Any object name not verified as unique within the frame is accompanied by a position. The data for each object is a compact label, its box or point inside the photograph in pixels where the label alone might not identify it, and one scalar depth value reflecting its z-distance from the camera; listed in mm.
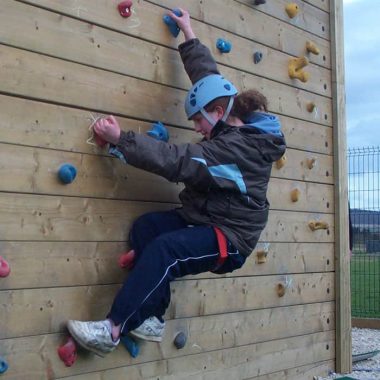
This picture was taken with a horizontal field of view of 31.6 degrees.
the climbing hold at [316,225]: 4434
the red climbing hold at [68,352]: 2795
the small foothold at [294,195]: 4273
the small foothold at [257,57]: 4047
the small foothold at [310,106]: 4492
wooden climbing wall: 2732
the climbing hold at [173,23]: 3433
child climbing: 2811
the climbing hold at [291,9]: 4363
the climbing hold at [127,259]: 3086
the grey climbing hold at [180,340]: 3391
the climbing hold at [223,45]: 3738
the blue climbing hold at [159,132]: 3229
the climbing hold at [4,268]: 2547
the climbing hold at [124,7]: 3170
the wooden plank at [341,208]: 4688
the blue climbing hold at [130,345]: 3113
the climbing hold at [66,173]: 2830
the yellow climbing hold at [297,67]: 4336
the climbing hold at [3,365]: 2568
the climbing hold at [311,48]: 4512
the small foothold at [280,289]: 4125
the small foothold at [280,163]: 4156
